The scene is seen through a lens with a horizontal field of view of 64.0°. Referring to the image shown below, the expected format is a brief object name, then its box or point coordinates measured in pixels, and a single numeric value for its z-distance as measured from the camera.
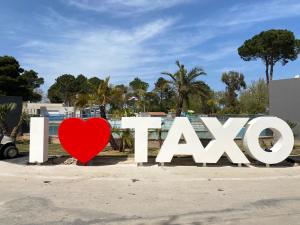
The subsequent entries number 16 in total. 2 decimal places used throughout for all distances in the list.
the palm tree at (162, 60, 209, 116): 19.07
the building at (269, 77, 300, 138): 16.15
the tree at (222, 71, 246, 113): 36.09
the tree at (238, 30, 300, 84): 32.10
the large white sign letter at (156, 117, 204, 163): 8.02
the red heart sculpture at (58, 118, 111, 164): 8.05
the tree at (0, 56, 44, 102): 31.99
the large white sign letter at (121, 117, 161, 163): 8.15
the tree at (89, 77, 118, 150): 11.54
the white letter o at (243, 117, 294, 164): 8.07
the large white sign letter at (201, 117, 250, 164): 8.06
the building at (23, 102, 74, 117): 22.67
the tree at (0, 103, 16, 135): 12.37
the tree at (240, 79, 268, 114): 28.81
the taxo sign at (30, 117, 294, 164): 8.05
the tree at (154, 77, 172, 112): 18.82
